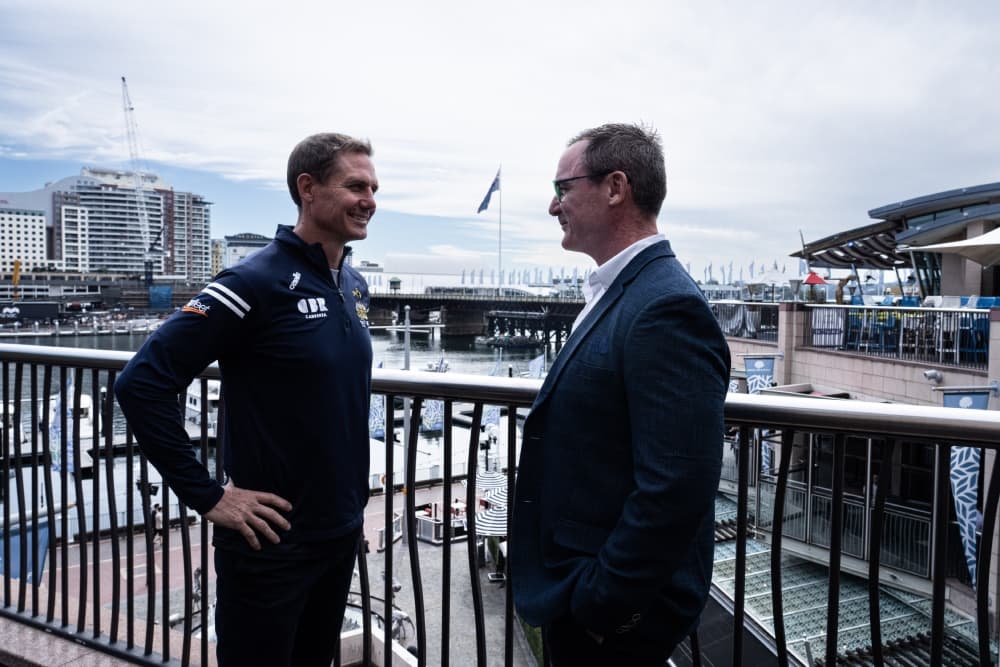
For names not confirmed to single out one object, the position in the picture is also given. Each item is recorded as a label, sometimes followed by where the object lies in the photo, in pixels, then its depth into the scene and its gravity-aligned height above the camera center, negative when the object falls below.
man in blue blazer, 1.37 -0.26
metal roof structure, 20.59 +3.23
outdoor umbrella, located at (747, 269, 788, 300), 37.54 +2.11
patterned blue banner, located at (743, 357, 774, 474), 16.42 -1.19
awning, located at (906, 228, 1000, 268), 12.95 +1.44
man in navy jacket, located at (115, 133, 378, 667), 1.88 -0.29
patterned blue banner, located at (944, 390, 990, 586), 5.71 -1.48
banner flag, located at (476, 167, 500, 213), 47.84 +8.38
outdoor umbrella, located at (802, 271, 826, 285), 24.59 +1.48
